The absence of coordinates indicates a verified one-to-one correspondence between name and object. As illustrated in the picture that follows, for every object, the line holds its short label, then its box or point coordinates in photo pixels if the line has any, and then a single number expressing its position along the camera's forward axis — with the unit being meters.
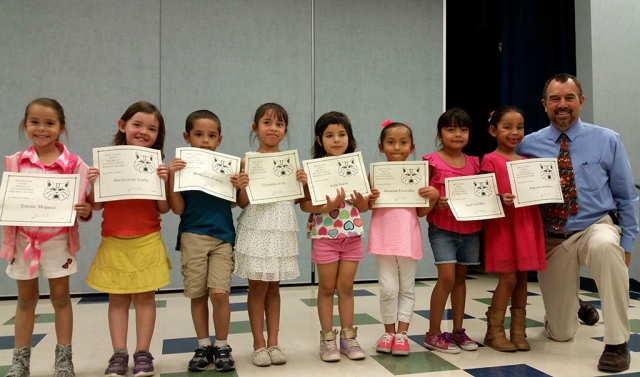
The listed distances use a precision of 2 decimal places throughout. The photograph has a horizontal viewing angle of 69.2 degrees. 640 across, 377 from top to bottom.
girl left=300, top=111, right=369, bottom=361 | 2.12
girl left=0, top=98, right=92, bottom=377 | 1.82
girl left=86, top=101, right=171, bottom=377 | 1.90
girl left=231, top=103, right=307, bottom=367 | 2.01
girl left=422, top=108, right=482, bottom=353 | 2.25
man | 2.23
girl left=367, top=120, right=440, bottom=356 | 2.16
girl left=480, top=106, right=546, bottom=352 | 2.23
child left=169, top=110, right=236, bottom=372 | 1.98
